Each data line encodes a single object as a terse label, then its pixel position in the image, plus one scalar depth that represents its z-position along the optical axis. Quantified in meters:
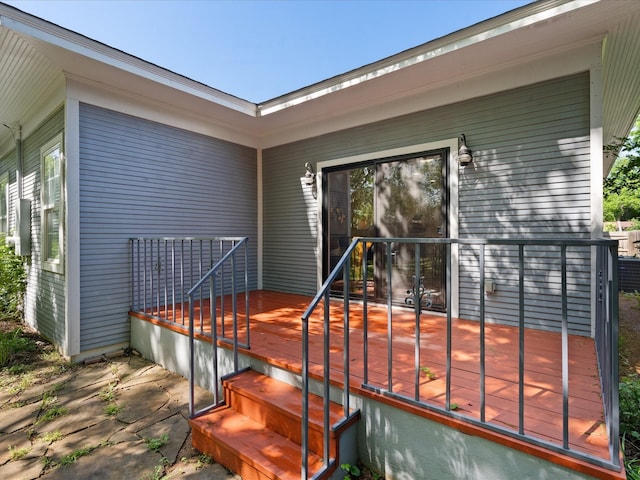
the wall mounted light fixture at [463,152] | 3.59
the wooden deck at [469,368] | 1.62
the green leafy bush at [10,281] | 4.52
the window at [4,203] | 6.14
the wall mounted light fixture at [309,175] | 4.94
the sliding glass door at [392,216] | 3.95
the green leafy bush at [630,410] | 2.02
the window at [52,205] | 3.81
